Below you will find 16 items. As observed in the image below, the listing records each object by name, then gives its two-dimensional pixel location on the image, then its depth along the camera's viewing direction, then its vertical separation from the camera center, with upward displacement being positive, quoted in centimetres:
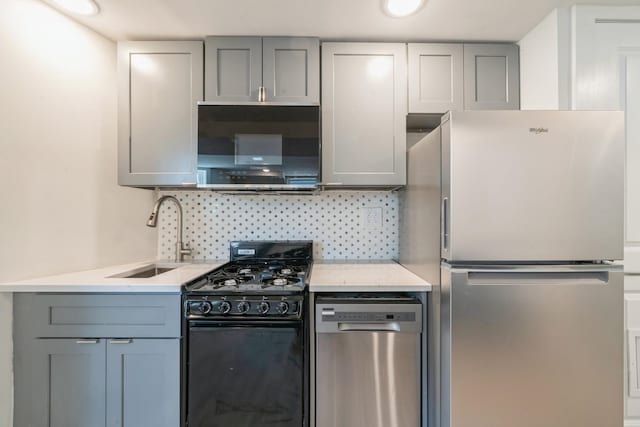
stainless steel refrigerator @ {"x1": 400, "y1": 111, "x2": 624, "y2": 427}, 113 -21
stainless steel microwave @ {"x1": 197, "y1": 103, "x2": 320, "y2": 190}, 161 +40
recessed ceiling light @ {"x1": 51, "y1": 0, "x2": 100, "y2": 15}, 142 +107
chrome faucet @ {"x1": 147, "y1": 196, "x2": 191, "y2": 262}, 198 -16
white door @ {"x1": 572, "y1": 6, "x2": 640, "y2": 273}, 141 +71
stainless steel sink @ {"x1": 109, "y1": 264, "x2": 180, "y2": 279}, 165 -35
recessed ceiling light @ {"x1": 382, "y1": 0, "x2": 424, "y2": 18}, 139 +104
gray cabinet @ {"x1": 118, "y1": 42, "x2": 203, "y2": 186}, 169 +65
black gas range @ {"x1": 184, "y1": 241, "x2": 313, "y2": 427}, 129 -65
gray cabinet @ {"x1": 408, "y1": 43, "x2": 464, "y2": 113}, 169 +83
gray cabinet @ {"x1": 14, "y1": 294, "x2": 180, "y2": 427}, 129 -67
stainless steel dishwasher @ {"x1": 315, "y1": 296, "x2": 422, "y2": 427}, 131 -69
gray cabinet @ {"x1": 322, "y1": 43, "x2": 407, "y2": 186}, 169 +62
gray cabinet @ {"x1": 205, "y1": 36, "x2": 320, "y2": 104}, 168 +89
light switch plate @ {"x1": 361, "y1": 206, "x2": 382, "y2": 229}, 206 +1
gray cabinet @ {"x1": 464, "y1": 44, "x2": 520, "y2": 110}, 170 +83
